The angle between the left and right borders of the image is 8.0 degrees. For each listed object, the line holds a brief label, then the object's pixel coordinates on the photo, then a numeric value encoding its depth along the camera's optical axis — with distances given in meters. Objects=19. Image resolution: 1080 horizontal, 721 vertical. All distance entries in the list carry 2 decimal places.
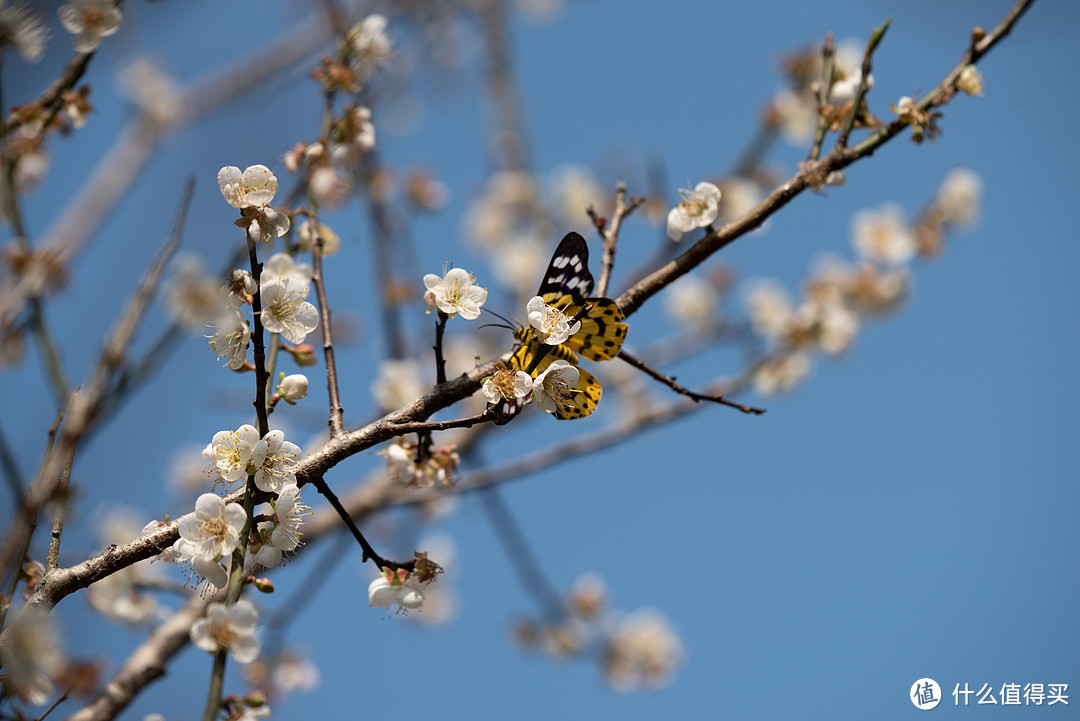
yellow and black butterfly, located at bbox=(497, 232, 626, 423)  2.98
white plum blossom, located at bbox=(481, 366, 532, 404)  2.96
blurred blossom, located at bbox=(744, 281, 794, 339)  5.96
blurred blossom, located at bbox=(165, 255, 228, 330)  2.98
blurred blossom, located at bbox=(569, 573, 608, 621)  5.75
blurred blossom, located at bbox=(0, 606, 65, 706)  2.91
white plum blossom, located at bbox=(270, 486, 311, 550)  2.96
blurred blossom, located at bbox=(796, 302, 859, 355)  4.92
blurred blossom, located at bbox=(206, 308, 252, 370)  2.97
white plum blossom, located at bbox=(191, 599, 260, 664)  2.95
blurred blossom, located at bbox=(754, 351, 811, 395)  4.99
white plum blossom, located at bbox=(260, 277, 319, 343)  2.98
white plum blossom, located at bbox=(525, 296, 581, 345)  2.97
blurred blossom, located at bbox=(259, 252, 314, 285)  3.05
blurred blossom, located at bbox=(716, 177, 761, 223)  5.35
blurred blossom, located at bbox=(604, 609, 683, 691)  6.03
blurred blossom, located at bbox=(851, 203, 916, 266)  5.25
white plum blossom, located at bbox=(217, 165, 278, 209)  2.96
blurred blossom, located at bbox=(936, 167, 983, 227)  5.08
